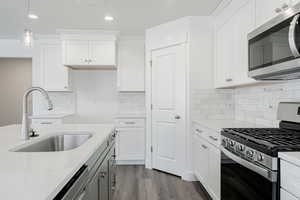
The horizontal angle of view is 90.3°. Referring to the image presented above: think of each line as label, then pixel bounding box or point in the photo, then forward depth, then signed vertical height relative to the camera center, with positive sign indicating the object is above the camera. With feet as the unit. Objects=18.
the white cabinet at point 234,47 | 4.86 +1.98
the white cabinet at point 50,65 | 9.23 +2.09
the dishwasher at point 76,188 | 1.86 -1.24
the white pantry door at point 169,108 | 7.29 -0.44
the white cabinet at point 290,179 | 2.29 -1.29
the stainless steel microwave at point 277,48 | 2.89 +1.19
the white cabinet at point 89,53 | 8.79 +2.73
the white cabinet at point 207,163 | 4.78 -2.38
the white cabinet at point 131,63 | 9.27 +2.24
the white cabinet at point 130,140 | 8.87 -2.45
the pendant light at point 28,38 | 5.06 +2.07
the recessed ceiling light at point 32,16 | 7.18 +4.08
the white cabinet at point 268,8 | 3.60 +2.40
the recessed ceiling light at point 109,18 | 7.33 +4.07
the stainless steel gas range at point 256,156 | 2.69 -1.20
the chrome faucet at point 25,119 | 3.54 -0.48
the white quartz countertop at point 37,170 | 1.53 -0.95
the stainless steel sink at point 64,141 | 4.26 -1.26
